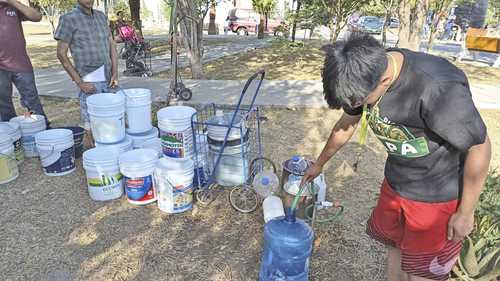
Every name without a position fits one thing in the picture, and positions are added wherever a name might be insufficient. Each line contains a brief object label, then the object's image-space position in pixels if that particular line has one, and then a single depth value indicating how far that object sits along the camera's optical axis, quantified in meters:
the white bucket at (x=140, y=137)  4.04
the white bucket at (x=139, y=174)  3.35
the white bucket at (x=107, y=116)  3.67
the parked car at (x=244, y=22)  25.41
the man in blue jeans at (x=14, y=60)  4.20
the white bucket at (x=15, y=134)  3.97
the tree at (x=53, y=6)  14.68
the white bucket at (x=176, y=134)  3.37
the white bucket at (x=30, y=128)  4.36
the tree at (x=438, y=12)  10.55
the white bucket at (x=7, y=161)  3.80
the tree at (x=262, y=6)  15.20
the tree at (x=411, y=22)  8.14
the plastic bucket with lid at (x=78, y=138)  4.42
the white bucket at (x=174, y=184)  3.27
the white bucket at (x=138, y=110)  3.97
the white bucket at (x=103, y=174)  3.47
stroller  9.00
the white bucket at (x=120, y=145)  3.73
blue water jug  2.24
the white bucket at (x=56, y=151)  3.89
